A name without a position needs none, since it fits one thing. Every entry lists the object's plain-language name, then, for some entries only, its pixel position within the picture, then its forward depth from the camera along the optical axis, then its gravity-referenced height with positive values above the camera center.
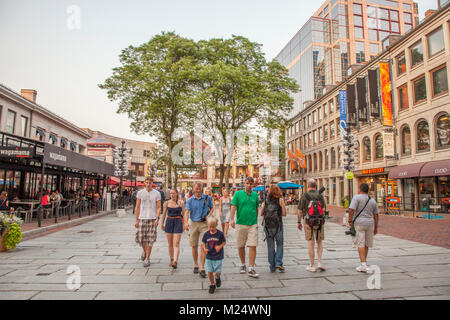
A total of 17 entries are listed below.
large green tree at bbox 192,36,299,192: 23.55 +8.57
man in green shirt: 5.70 -0.58
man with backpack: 6.00 -0.64
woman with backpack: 5.96 -0.70
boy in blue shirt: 4.67 -0.97
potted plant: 7.64 -1.17
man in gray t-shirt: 5.98 -0.57
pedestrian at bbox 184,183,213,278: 6.01 -0.51
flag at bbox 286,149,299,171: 49.36 +4.40
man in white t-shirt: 6.53 -0.58
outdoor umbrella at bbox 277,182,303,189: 23.45 +0.49
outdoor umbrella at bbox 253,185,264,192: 26.34 +0.26
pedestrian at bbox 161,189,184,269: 6.35 -0.78
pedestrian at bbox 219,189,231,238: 10.50 -0.73
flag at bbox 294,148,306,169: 32.83 +3.58
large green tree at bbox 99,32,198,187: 23.94 +9.24
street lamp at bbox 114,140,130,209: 20.78 +2.14
